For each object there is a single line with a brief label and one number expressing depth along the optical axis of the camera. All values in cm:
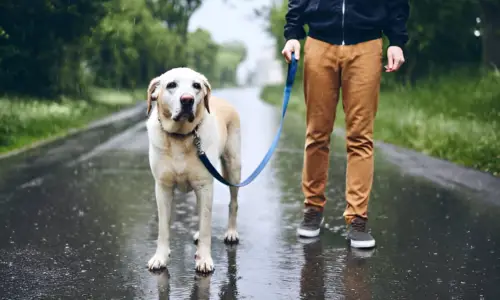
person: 559
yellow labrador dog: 464
